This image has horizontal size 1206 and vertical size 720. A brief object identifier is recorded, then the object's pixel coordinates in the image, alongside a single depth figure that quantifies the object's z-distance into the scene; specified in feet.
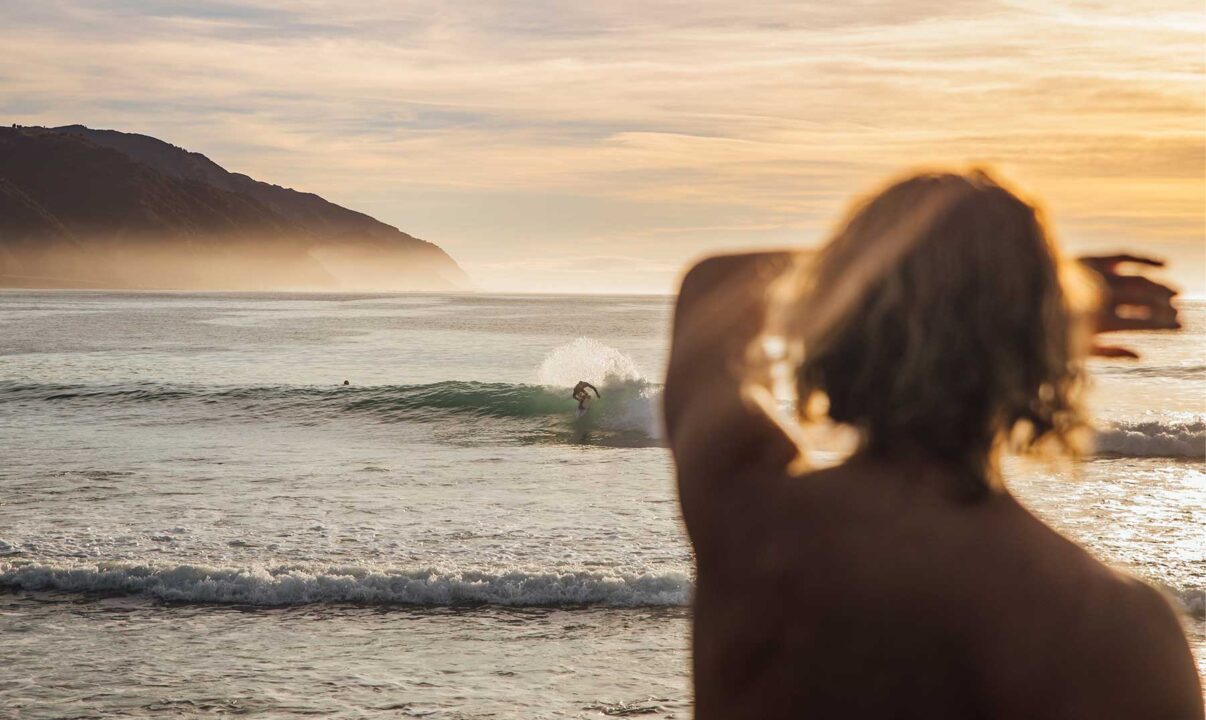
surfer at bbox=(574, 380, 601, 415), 80.34
